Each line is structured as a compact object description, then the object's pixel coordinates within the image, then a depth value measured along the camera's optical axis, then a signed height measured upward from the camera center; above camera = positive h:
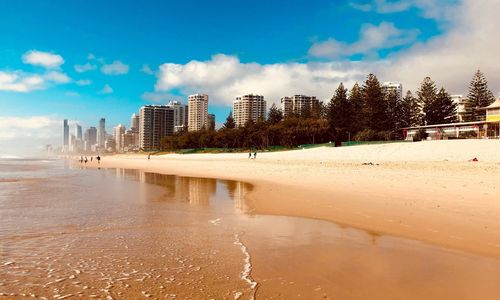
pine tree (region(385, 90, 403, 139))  68.79 +8.23
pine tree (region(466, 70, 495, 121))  63.72 +10.65
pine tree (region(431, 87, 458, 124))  67.00 +8.86
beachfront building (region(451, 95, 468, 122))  64.81 +7.40
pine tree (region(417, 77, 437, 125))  67.94 +10.99
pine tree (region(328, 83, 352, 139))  72.31 +8.65
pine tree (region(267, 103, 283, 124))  95.50 +10.57
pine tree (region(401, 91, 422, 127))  70.84 +8.30
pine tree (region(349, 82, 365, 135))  68.46 +9.32
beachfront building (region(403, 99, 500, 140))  49.03 +3.86
